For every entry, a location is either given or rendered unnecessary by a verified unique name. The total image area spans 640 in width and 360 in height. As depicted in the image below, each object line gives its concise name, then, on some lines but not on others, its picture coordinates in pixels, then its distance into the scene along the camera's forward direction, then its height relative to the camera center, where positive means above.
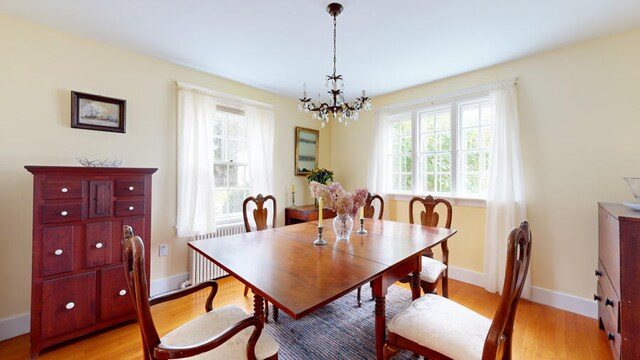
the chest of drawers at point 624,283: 1.45 -0.60
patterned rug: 1.79 -1.20
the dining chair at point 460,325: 1.01 -0.72
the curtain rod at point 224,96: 2.78 +1.03
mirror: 4.01 +0.51
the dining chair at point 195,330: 0.94 -0.64
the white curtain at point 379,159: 3.67 +0.33
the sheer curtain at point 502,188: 2.61 -0.06
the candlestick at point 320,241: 1.78 -0.43
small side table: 3.51 -0.47
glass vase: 1.88 -0.33
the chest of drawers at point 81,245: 1.75 -0.49
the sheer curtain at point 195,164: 2.77 +0.18
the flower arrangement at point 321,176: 3.85 +0.08
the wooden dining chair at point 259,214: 2.57 -0.34
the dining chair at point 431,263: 2.02 -0.70
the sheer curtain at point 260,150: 3.39 +0.42
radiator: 2.84 -0.98
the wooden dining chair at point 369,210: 2.95 -0.34
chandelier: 1.93 +0.58
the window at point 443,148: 2.97 +0.43
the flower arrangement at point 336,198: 1.80 -0.12
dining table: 1.08 -0.45
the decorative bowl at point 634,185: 1.74 -0.02
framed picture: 2.21 +0.62
